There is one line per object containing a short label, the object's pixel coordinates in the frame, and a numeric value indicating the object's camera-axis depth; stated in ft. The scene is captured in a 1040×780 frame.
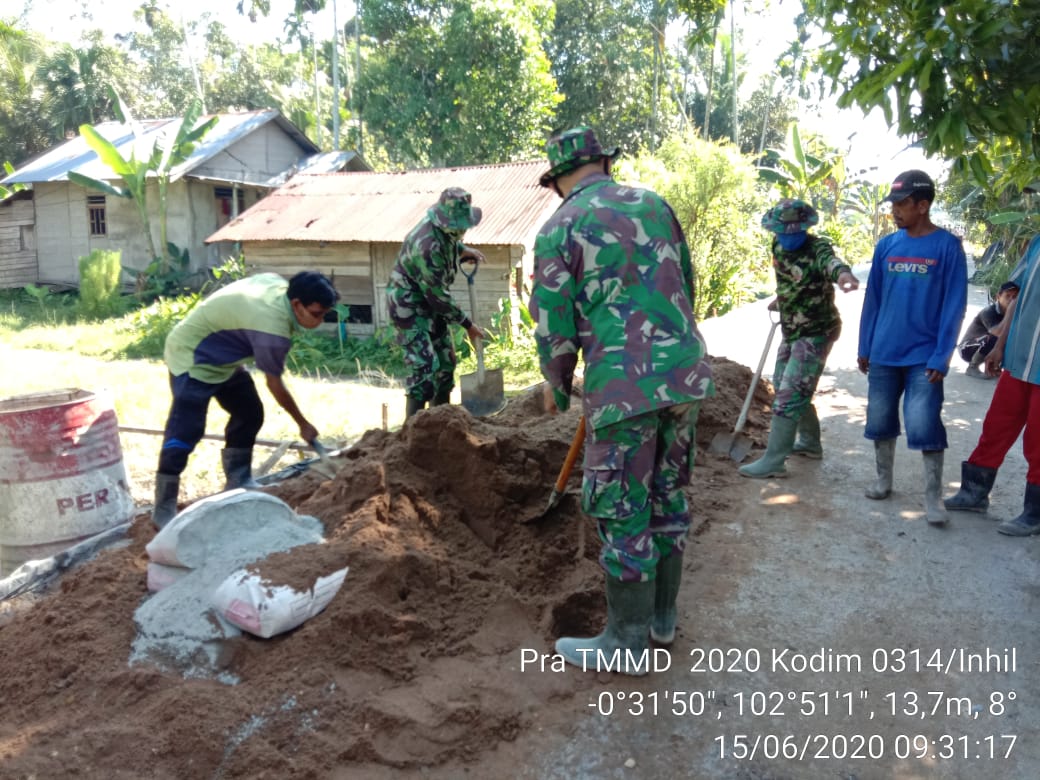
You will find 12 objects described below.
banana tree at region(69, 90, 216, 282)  57.04
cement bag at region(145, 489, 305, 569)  10.77
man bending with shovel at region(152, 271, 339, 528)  12.92
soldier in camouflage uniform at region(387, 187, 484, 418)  17.76
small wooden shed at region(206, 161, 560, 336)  40.42
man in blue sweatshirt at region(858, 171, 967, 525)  13.55
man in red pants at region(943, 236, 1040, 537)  13.47
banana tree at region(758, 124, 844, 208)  63.52
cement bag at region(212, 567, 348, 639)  9.46
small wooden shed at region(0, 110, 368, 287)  64.18
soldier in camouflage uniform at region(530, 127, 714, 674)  9.05
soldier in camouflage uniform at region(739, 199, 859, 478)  15.43
